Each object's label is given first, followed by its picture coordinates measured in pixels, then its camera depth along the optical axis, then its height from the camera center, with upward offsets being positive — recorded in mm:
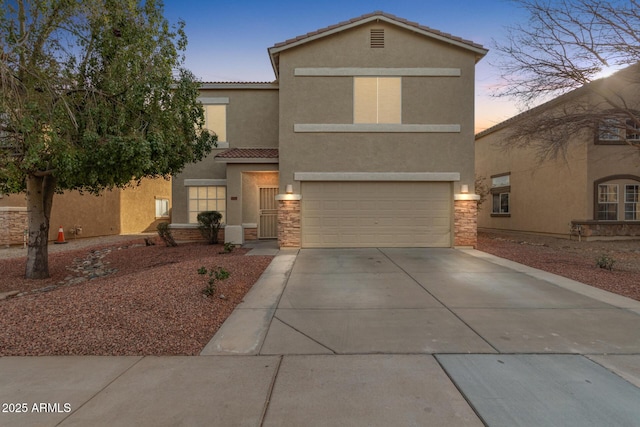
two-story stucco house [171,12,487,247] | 12031 +2528
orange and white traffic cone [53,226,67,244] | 16352 -1336
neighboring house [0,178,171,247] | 14945 -193
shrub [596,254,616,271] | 8688 -1300
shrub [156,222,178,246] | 13281 -989
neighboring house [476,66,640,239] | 13953 +1483
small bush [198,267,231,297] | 5984 -1306
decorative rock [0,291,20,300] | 7068 -1783
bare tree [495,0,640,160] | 10742 +4385
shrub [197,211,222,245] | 13977 -634
